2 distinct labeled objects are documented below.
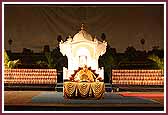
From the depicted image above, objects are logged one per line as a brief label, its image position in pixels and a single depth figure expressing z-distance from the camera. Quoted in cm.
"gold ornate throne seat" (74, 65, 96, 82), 841
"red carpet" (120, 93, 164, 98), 952
